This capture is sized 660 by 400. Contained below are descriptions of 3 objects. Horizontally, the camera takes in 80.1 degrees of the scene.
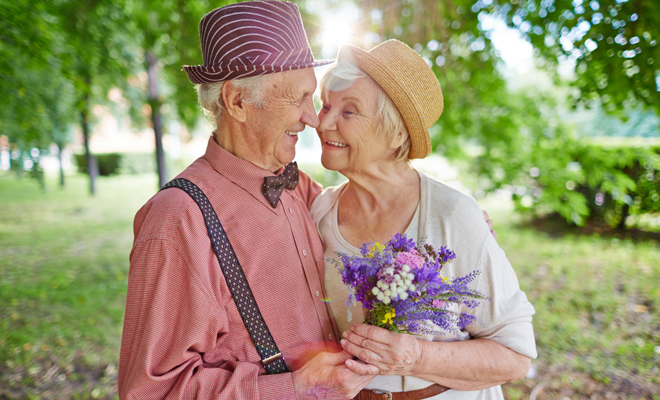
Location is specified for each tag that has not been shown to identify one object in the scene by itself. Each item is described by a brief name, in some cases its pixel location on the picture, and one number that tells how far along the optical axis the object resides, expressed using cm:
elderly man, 149
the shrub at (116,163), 2134
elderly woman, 182
